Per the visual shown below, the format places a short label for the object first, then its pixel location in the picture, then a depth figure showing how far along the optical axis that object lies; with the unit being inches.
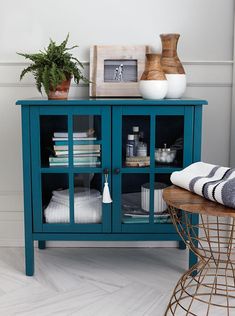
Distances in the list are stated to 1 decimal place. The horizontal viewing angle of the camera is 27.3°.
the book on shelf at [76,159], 89.2
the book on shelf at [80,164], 89.3
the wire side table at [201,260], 65.1
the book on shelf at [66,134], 88.4
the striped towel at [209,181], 65.0
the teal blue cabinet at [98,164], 87.4
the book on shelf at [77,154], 89.0
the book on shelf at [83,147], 88.7
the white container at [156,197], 89.6
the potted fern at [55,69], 87.4
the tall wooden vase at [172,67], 92.6
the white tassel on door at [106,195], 88.3
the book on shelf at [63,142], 88.5
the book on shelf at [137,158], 89.1
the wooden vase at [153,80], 88.3
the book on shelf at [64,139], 88.4
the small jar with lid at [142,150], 88.9
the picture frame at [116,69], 100.4
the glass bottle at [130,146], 88.2
